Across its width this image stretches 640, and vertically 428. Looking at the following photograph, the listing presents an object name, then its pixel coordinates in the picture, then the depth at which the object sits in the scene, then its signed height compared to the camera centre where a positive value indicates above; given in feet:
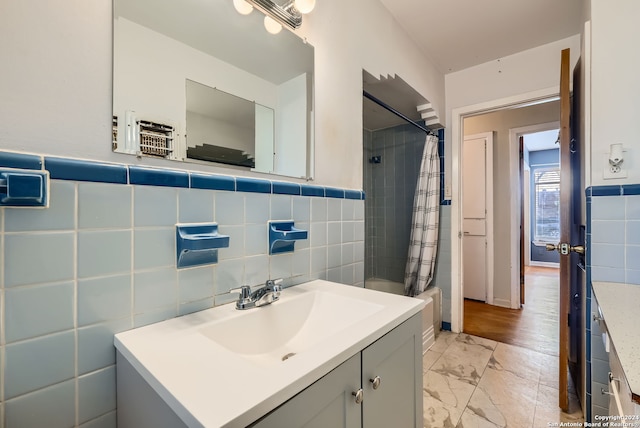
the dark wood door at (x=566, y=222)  4.81 -0.14
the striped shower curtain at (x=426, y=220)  7.83 -0.18
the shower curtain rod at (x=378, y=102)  5.81 +2.54
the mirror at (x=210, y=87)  2.41 +1.40
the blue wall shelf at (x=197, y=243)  2.49 -0.27
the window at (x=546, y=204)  18.85 +0.69
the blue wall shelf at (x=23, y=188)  1.73 +0.16
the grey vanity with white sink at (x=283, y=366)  1.49 -1.08
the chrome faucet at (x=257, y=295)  2.88 -0.89
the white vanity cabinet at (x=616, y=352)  1.71 -1.00
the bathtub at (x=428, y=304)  7.09 -2.64
